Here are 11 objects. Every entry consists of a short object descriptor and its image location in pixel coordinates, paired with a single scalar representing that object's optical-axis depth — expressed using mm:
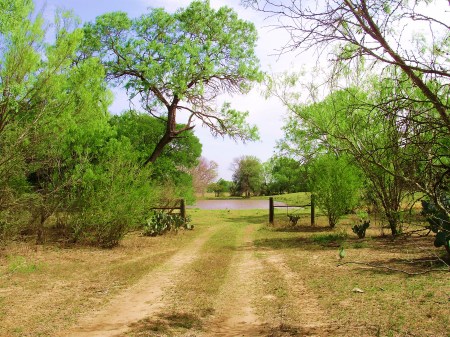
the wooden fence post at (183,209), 20147
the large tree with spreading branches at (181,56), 19234
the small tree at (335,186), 17203
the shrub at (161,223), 17016
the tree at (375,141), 11578
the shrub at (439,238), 7996
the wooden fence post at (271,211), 21220
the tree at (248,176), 63844
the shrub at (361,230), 14523
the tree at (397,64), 3035
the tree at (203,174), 45203
